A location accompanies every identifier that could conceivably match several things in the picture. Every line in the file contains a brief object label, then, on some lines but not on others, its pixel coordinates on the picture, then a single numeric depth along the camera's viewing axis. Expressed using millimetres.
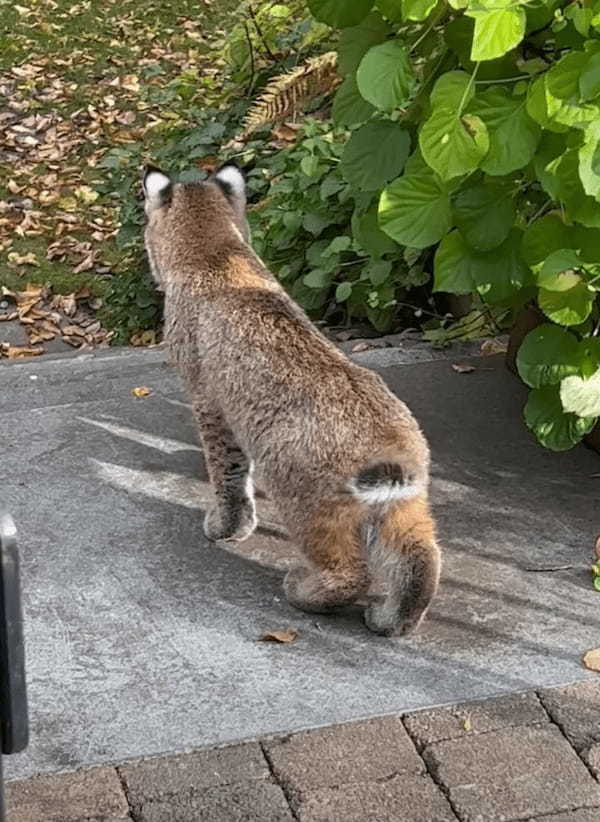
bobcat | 4172
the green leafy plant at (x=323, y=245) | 6727
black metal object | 1689
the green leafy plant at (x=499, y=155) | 4070
